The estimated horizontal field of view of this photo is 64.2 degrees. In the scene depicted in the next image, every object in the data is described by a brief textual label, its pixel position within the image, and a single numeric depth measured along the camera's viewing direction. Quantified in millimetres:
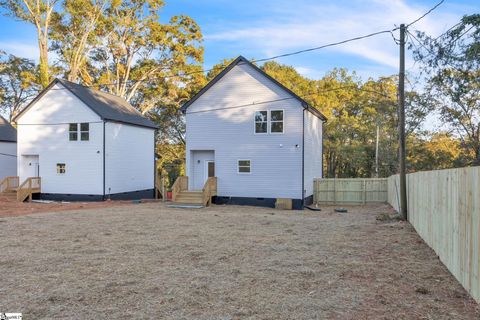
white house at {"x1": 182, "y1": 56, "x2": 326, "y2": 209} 19625
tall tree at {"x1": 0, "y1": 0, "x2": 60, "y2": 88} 31188
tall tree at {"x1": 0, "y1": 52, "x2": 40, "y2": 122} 37906
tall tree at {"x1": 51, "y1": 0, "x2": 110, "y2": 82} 32938
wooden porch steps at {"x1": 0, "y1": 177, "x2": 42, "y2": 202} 22062
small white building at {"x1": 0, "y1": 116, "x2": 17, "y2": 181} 29391
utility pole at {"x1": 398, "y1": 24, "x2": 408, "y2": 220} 13758
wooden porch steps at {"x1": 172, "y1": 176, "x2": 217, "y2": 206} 19438
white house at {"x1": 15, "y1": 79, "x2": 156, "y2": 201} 22688
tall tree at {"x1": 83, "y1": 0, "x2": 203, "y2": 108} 36375
